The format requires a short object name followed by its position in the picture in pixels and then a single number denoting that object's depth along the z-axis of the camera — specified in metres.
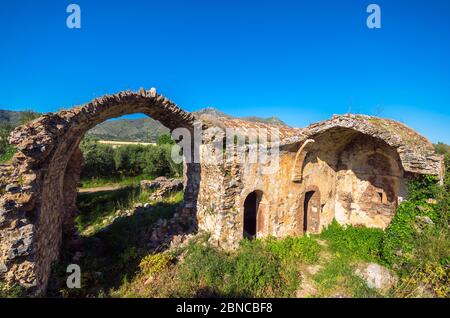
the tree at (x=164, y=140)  32.44
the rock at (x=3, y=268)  4.77
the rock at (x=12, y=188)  5.00
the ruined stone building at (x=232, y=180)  5.13
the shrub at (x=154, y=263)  7.02
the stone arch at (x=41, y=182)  4.93
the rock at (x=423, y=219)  7.24
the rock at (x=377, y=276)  6.62
